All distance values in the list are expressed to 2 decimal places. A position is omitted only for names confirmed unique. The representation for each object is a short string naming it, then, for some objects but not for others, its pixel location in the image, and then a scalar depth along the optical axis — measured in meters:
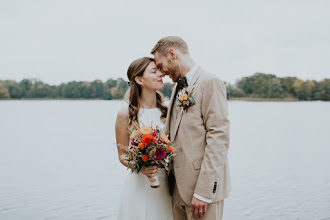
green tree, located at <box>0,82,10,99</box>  68.00
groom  3.23
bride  4.00
